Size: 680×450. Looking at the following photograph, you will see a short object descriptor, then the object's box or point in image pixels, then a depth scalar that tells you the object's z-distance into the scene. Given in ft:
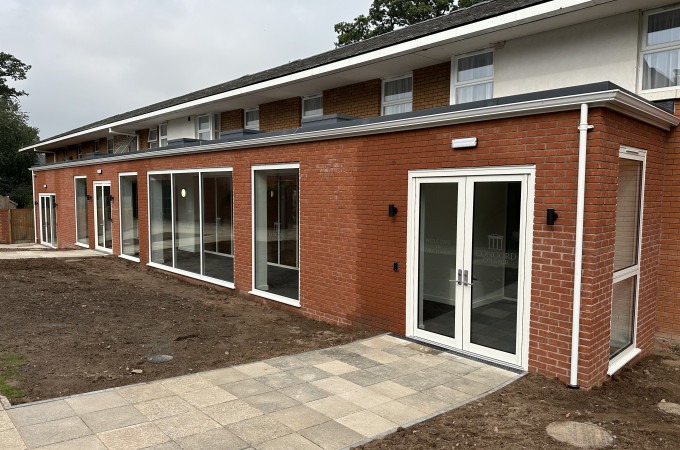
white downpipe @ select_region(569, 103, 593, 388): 16.16
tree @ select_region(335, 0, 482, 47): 108.99
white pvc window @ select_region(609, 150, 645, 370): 18.63
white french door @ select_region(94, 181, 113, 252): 52.75
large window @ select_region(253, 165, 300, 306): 29.91
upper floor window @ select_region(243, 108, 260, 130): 50.34
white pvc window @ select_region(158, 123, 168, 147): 64.08
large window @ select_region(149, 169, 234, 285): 35.50
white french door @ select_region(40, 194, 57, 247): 71.67
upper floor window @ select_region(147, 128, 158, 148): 66.33
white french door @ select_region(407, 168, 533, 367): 18.47
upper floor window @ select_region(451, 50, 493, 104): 30.22
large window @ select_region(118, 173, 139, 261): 47.03
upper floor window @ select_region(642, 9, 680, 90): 22.70
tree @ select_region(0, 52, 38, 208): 119.24
